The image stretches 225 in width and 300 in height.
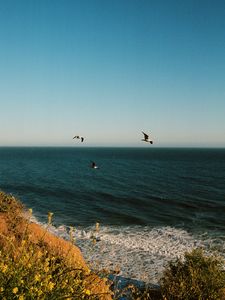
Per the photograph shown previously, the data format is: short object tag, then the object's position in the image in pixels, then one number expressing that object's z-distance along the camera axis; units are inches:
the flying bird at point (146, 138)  484.1
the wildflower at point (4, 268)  153.3
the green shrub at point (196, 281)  341.1
